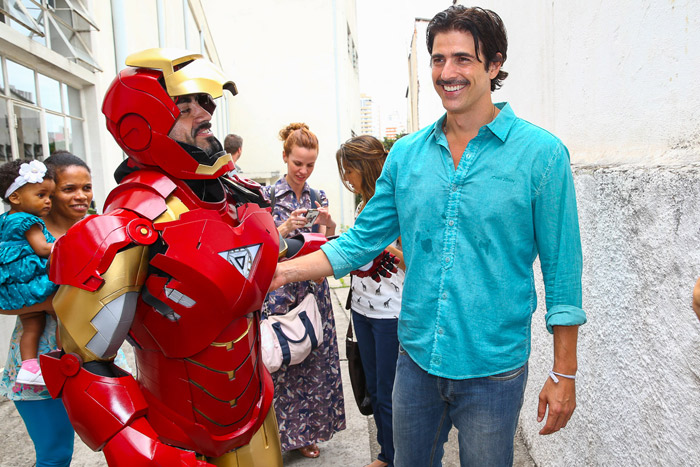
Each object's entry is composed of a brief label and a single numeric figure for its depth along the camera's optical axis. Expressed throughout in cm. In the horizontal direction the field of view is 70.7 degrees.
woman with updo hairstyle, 320
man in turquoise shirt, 156
